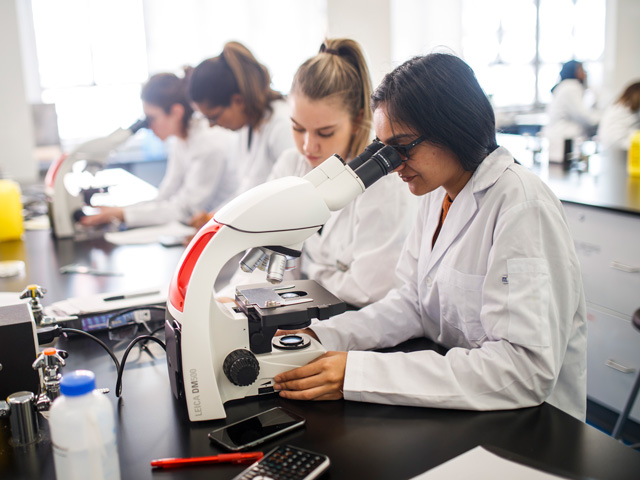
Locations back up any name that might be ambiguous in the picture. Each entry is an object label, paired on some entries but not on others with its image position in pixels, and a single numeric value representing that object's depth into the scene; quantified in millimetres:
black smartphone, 951
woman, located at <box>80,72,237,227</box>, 3049
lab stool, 2180
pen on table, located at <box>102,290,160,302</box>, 1603
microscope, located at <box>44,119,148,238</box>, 2580
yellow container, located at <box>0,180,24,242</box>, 2471
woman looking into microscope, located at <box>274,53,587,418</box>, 1050
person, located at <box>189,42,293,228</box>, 2592
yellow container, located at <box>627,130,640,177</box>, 3156
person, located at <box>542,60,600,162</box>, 5871
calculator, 839
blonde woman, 1707
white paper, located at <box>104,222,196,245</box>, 2508
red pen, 909
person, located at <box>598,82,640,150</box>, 4977
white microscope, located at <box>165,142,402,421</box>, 1000
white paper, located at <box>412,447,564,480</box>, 840
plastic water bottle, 717
